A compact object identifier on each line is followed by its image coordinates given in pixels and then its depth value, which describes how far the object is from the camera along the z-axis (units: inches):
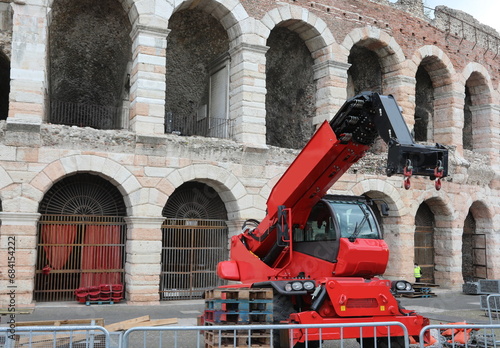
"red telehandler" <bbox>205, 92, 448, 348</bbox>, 260.5
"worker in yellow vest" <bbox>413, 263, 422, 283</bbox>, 693.9
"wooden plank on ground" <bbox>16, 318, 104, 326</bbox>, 340.8
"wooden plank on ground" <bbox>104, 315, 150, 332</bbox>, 368.8
